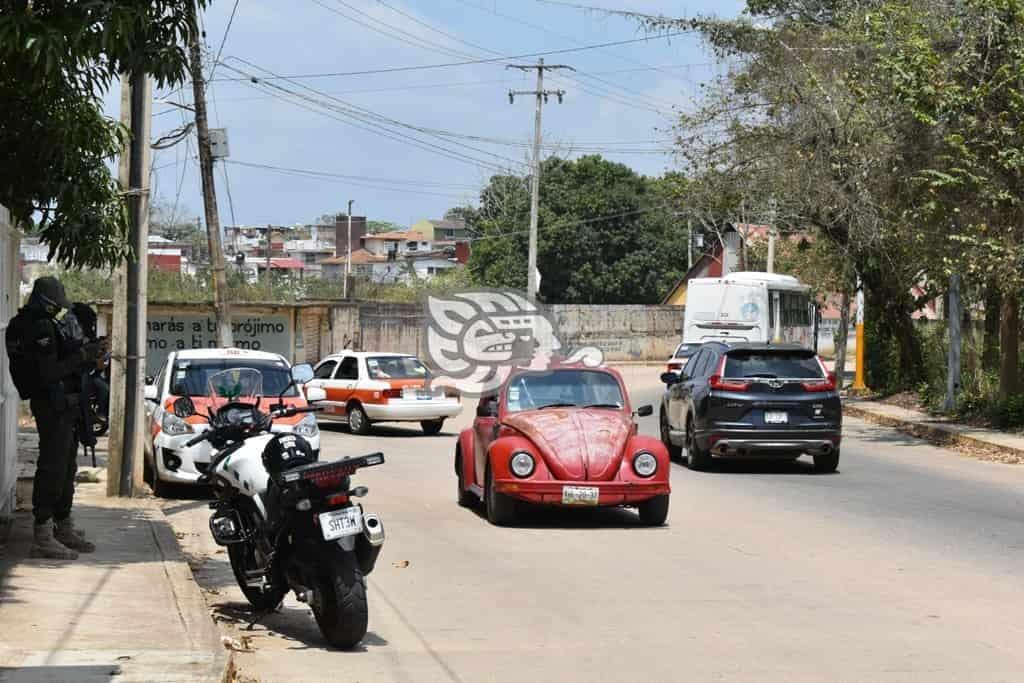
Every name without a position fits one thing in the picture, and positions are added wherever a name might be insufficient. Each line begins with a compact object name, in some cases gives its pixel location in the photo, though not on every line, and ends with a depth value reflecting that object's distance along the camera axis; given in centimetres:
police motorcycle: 870
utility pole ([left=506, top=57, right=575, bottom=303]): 5650
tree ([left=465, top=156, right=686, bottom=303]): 7819
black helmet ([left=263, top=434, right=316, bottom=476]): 909
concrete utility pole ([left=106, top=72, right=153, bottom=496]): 1597
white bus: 4562
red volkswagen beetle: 1415
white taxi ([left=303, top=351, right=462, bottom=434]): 2838
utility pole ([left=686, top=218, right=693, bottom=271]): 8241
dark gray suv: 2017
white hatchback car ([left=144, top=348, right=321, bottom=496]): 1759
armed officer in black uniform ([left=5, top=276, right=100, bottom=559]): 1071
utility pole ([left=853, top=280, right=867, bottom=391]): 3981
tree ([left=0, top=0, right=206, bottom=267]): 994
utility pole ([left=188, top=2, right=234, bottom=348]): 3256
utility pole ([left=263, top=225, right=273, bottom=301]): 4394
